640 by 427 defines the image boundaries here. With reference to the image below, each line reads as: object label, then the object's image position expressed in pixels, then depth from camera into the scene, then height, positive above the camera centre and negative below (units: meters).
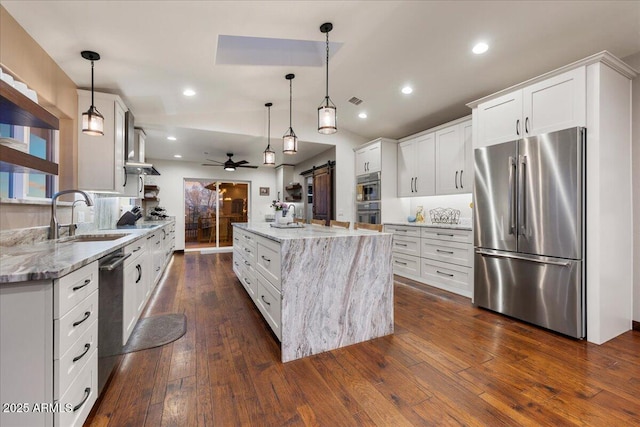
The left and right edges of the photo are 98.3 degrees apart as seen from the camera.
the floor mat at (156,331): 2.31 -1.07
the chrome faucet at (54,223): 2.23 -0.06
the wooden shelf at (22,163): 1.46 +0.31
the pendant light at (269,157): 4.07 +0.87
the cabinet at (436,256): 3.63 -0.59
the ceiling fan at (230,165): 6.39 +1.18
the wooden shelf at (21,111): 1.44 +0.60
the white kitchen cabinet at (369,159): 5.09 +1.11
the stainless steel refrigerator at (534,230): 2.45 -0.14
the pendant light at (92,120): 2.50 +0.88
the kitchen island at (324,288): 2.10 -0.59
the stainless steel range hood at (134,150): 3.74 +1.00
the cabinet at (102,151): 3.08 +0.75
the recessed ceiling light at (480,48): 2.87 +1.77
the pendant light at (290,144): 3.38 +0.88
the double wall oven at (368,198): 5.10 +0.34
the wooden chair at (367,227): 2.78 -0.12
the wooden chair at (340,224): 3.46 -0.11
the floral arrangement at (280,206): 3.43 +0.12
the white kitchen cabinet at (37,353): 1.06 -0.54
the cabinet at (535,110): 2.47 +1.06
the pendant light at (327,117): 2.59 +0.93
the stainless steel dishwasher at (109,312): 1.61 -0.61
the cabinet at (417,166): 4.44 +0.84
